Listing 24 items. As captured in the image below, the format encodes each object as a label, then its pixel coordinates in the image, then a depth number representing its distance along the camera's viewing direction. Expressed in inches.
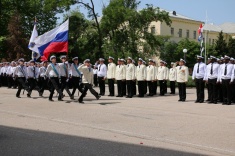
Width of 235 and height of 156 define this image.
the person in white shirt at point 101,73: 844.6
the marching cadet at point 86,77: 665.2
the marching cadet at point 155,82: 868.9
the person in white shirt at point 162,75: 895.7
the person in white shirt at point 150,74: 858.8
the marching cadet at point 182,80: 738.2
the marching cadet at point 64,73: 724.7
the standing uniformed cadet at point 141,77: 829.8
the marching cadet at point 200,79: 711.1
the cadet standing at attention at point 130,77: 816.9
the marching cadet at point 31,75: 848.3
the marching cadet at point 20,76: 790.5
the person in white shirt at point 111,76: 852.6
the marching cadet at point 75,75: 740.0
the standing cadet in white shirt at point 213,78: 697.6
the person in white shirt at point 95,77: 1245.4
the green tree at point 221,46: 2773.1
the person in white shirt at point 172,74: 918.4
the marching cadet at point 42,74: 917.9
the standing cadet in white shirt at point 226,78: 674.2
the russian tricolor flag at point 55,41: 780.6
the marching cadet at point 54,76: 700.7
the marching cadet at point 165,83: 907.4
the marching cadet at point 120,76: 830.5
